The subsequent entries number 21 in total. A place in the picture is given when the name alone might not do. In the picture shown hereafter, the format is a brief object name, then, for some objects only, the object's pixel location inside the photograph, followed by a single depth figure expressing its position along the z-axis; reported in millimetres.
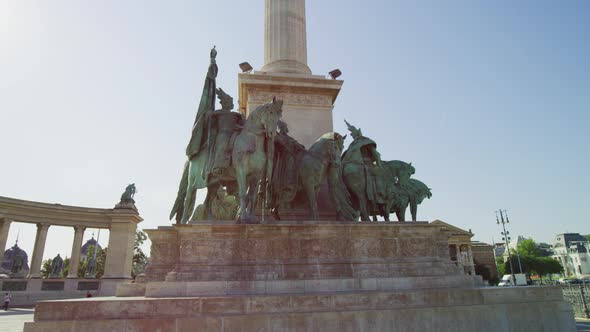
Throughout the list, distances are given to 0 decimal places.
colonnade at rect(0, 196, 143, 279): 35866
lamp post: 56750
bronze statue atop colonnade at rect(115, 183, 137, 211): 41219
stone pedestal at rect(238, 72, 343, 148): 15852
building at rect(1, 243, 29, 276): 77962
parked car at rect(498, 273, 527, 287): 40512
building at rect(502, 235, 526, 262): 145050
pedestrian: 26309
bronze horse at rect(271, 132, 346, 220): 11406
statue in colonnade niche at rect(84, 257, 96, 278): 49775
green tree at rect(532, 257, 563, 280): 88062
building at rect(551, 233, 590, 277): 117938
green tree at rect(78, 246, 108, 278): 67012
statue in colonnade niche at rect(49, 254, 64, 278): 50969
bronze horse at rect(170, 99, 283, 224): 10461
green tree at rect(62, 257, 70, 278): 69594
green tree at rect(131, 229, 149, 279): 70412
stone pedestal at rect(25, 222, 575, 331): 7719
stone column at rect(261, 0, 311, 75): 17594
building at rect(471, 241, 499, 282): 72731
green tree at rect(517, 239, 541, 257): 101056
